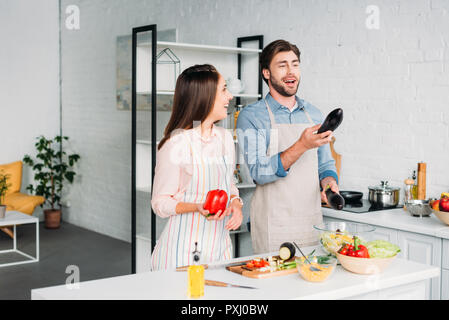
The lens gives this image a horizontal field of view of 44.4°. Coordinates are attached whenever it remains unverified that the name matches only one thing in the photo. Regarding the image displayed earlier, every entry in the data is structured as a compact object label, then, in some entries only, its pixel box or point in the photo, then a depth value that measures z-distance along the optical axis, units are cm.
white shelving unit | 450
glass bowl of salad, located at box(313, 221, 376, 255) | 231
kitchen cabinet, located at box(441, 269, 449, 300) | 302
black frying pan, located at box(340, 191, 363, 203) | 393
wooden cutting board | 215
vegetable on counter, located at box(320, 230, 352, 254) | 231
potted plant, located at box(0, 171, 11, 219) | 570
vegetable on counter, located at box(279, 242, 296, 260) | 229
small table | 564
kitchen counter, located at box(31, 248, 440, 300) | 193
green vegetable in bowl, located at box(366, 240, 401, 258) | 219
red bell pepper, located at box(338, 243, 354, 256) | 221
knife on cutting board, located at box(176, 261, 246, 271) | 229
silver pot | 379
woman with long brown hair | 245
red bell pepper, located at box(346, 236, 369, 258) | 218
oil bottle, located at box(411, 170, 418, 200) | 374
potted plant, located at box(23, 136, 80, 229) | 745
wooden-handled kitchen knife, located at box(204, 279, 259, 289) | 202
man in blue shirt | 298
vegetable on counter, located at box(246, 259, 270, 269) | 223
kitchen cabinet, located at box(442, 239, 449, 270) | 303
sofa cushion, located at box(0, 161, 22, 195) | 723
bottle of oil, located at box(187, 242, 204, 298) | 190
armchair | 680
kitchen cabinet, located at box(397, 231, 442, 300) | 308
